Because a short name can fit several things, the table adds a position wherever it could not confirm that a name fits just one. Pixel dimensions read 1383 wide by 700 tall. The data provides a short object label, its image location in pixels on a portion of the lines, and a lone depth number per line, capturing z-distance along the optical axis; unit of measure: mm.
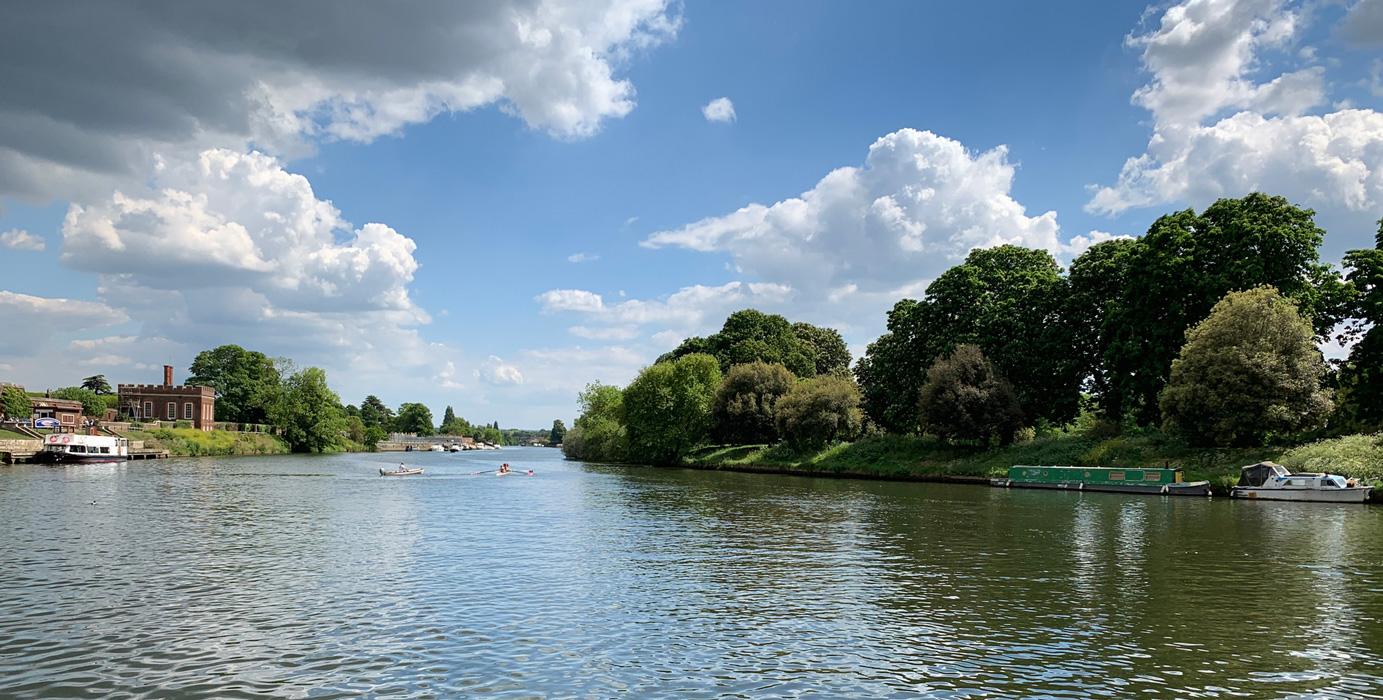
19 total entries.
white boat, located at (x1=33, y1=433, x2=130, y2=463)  89438
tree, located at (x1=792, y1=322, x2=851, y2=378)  135000
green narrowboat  53125
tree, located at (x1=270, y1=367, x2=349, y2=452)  151250
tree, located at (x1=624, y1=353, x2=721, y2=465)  106625
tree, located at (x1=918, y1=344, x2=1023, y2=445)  67750
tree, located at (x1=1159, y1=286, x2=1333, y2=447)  50094
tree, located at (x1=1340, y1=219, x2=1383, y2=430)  52312
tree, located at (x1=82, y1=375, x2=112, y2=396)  197750
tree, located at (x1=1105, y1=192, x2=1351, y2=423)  56219
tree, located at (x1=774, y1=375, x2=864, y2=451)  85125
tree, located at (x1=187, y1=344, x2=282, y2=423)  164625
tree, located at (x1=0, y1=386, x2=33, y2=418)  112750
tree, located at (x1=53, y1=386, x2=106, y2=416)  151938
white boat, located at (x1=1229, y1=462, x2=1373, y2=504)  45438
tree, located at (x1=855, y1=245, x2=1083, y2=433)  70375
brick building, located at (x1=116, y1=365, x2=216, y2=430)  143250
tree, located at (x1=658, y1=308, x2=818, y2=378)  118625
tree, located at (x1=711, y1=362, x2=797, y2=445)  98750
